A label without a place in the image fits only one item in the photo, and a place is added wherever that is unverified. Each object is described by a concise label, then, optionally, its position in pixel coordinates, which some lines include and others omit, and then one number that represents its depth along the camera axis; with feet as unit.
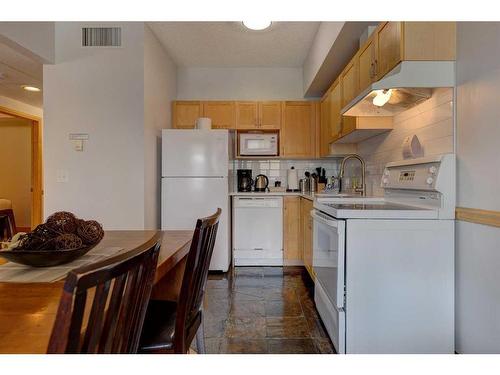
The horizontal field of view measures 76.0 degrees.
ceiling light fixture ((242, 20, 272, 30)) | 9.18
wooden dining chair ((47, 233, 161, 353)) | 1.67
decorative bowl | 3.42
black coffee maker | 13.80
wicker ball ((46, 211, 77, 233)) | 3.76
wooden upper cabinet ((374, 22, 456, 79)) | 5.75
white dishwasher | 12.17
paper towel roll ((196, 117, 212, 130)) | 12.13
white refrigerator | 11.26
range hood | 5.88
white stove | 5.63
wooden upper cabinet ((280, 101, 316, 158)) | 13.52
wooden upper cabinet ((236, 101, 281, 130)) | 13.53
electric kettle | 13.82
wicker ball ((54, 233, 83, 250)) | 3.54
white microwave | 13.47
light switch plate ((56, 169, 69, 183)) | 10.27
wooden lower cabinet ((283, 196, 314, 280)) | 12.19
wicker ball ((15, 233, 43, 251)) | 3.54
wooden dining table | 2.05
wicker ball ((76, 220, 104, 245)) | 3.85
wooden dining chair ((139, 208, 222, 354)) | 3.64
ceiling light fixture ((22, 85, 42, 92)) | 14.57
